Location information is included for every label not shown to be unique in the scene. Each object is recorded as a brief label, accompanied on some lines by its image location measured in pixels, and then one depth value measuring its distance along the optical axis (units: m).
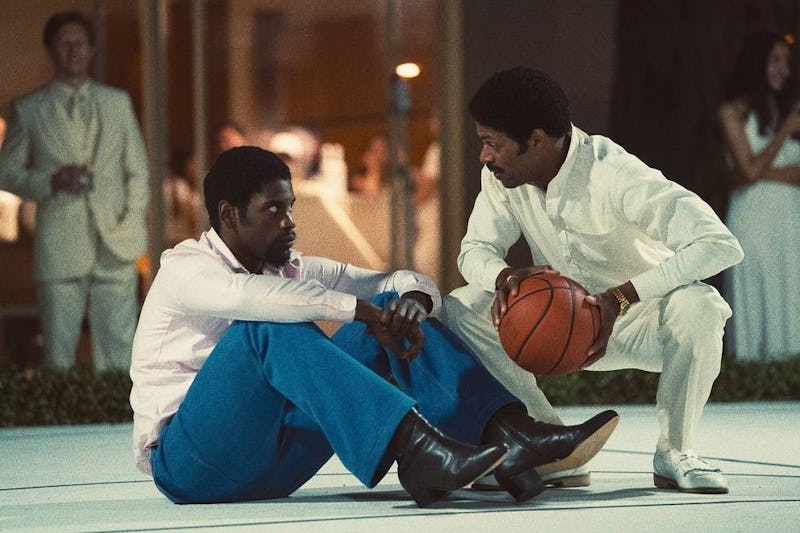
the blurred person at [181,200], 20.74
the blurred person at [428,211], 21.40
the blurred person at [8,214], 19.12
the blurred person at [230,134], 20.98
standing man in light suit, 18.65
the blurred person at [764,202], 18.71
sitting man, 8.19
